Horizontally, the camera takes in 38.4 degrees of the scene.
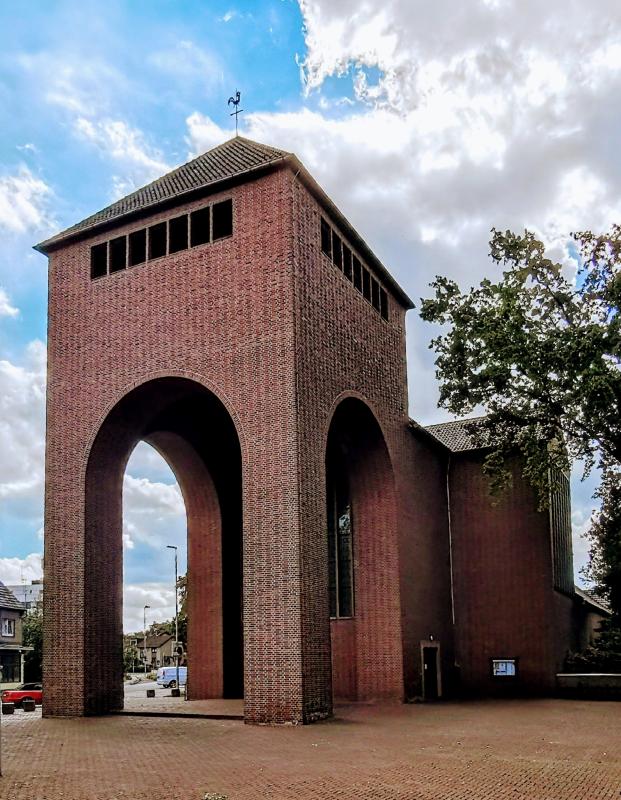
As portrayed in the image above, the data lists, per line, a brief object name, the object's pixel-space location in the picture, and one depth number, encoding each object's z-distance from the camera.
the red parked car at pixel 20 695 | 34.31
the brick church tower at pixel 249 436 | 21.67
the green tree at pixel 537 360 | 25.31
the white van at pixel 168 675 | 63.92
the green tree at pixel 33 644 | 61.38
